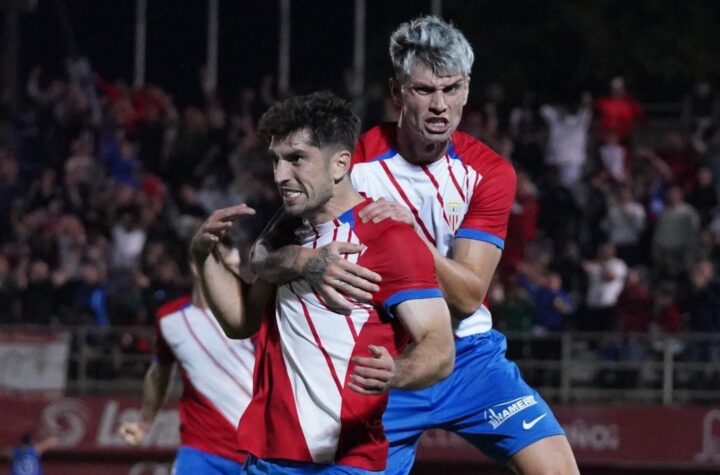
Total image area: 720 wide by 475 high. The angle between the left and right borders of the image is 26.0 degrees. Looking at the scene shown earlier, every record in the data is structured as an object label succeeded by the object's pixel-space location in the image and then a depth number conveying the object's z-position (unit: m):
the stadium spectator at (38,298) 15.68
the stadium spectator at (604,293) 14.54
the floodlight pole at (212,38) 25.28
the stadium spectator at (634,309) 14.37
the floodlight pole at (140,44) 24.75
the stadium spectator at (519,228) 15.02
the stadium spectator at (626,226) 15.25
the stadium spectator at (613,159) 16.08
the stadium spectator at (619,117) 16.66
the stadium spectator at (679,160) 15.80
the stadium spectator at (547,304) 14.56
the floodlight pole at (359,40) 22.86
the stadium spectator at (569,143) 16.41
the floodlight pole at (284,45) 24.70
